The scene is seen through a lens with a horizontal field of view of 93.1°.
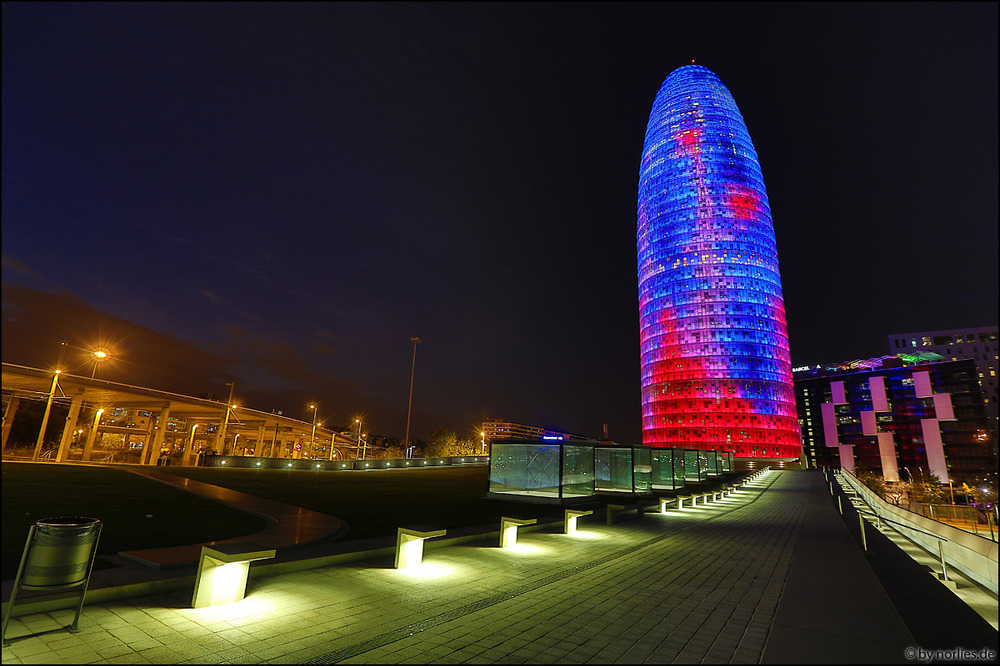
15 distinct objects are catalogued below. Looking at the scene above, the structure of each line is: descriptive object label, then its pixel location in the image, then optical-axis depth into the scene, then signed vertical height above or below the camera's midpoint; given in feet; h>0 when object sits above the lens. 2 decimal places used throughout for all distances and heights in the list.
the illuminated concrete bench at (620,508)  56.95 -7.56
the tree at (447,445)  318.61 -3.16
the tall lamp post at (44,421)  121.43 -0.20
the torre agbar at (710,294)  377.50 +132.43
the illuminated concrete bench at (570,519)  48.96 -7.35
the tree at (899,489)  335.26 -19.58
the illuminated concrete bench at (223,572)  21.85 -6.62
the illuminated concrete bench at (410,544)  31.26 -6.91
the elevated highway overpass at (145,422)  172.65 +3.64
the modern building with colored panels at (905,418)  407.44 +41.48
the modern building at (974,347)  481.05 +124.40
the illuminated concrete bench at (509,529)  40.42 -7.12
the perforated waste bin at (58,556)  18.24 -5.15
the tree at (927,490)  314.57 -17.66
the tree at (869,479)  328.92 -13.17
